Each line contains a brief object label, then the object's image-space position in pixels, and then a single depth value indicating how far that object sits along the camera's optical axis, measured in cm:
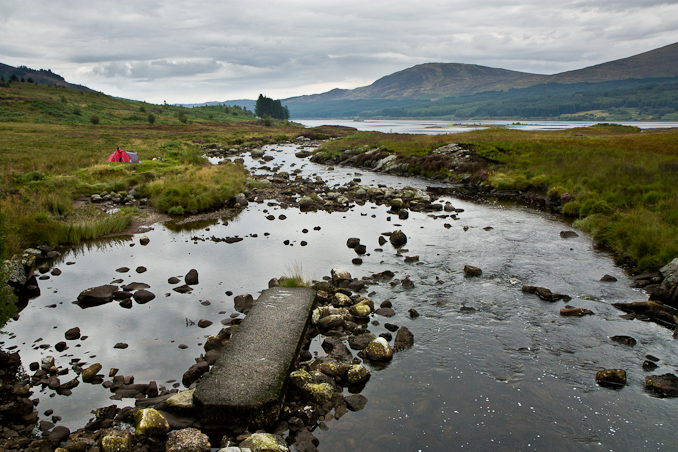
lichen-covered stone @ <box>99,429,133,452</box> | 633
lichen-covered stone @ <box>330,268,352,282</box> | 1362
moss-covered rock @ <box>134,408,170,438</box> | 677
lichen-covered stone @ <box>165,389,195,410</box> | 741
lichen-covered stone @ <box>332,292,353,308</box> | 1189
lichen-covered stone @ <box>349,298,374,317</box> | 1137
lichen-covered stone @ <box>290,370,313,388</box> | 811
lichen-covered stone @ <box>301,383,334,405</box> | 790
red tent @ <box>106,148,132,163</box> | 3609
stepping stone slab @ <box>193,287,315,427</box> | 721
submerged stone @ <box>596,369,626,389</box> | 842
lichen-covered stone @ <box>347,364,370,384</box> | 857
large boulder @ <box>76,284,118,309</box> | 1228
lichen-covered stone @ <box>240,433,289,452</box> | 643
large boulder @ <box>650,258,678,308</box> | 1183
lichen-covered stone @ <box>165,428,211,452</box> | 649
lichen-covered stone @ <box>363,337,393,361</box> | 933
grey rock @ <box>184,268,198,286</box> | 1377
